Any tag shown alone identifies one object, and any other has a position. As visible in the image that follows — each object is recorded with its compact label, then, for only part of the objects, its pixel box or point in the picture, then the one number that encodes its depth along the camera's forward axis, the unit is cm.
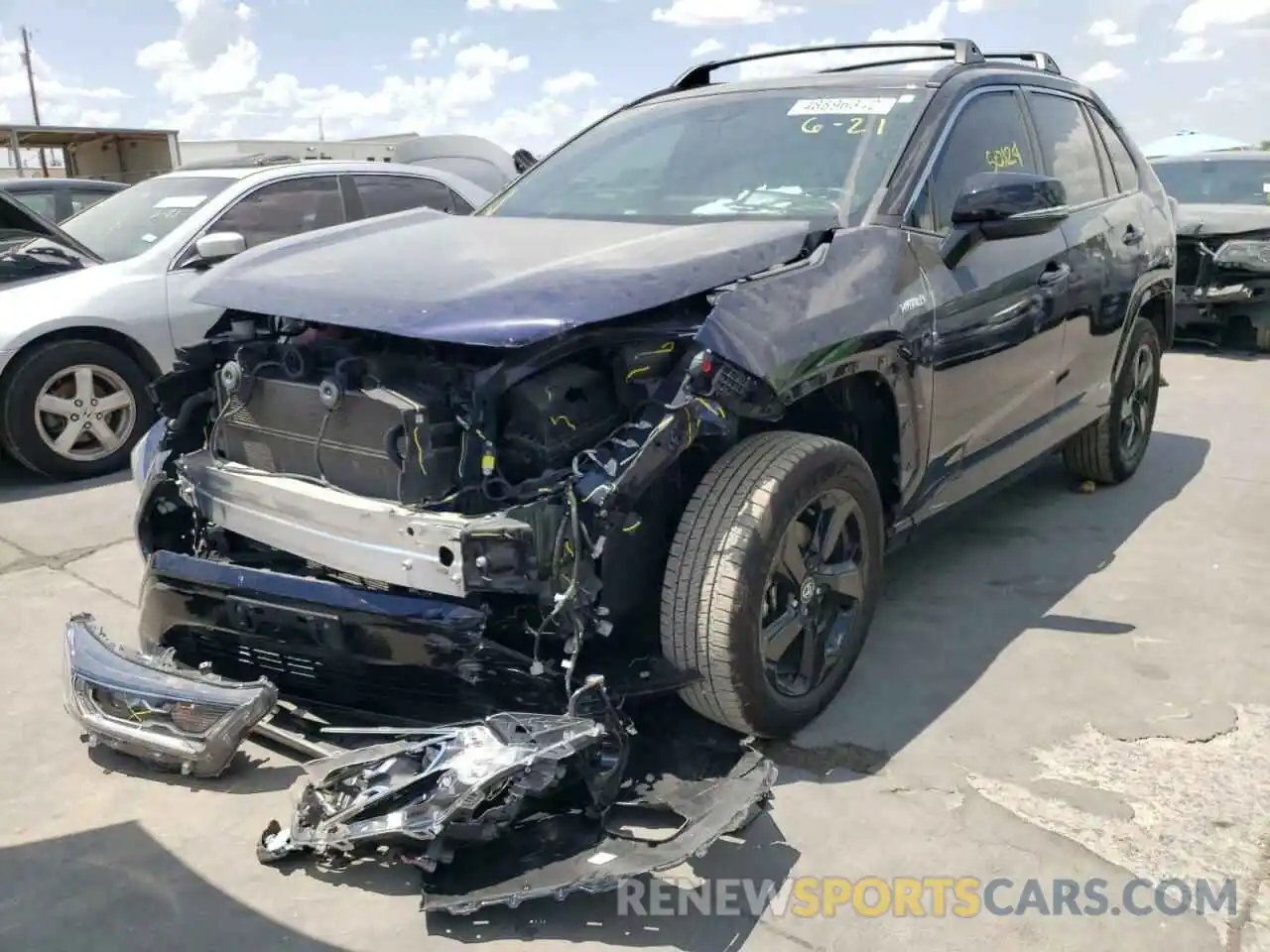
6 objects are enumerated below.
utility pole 4959
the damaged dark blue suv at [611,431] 251
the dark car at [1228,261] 879
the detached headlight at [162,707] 273
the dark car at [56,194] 901
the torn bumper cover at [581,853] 226
